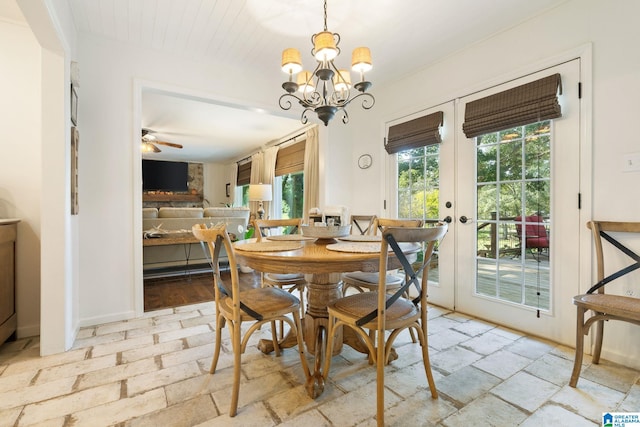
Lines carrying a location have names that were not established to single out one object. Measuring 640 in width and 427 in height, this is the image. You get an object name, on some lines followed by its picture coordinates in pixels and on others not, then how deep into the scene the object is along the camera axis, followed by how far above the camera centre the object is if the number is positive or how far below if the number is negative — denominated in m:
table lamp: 5.63 +0.33
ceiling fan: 5.05 +1.13
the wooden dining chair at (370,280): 2.08 -0.50
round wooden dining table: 1.42 -0.29
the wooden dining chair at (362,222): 3.01 -0.15
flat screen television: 7.65 +0.91
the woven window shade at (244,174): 7.52 +0.93
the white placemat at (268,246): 1.67 -0.22
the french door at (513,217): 2.13 -0.05
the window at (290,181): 5.42 +0.61
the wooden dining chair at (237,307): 1.43 -0.51
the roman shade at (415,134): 2.90 +0.81
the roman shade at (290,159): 5.32 +0.97
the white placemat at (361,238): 2.08 -0.20
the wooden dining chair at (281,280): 2.15 -0.51
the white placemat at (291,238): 2.15 -0.20
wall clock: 3.75 +0.64
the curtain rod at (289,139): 5.35 +1.36
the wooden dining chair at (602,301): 1.55 -0.49
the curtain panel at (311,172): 4.64 +0.61
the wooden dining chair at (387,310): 1.29 -0.50
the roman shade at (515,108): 2.13 +0.81
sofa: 4.09 -0.30
